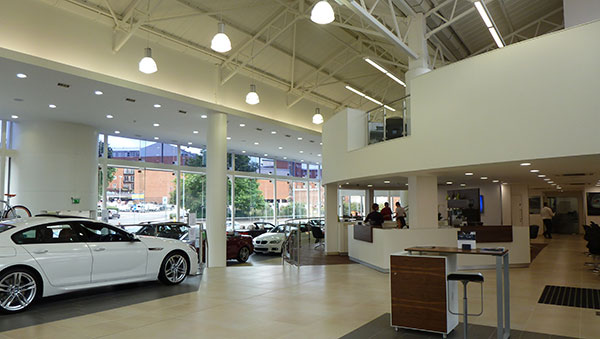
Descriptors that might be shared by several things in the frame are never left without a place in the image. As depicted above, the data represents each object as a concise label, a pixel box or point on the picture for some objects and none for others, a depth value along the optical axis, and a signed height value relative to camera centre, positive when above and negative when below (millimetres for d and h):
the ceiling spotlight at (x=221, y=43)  7340 +2771
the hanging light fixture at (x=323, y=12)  6555 +2960
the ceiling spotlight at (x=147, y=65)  8258 +2674
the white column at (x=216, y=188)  12328 +208
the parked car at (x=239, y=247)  12992 -1720
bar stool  4242 -912
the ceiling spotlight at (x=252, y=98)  10892 +2623
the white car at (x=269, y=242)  14555 -1767
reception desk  9695 -1250
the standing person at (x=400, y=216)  12442 -753
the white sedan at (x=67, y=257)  5477 -945
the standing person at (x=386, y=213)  13102 -648
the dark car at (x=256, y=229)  16455 -1484
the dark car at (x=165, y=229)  10617 -918
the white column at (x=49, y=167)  12922 +946
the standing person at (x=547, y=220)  17719 -1311
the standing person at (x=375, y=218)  11883 -739
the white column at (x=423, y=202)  9875 -223
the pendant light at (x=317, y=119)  14234 +2658
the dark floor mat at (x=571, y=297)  6223 -1753
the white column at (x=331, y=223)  13930 -1016
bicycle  11548 -455
